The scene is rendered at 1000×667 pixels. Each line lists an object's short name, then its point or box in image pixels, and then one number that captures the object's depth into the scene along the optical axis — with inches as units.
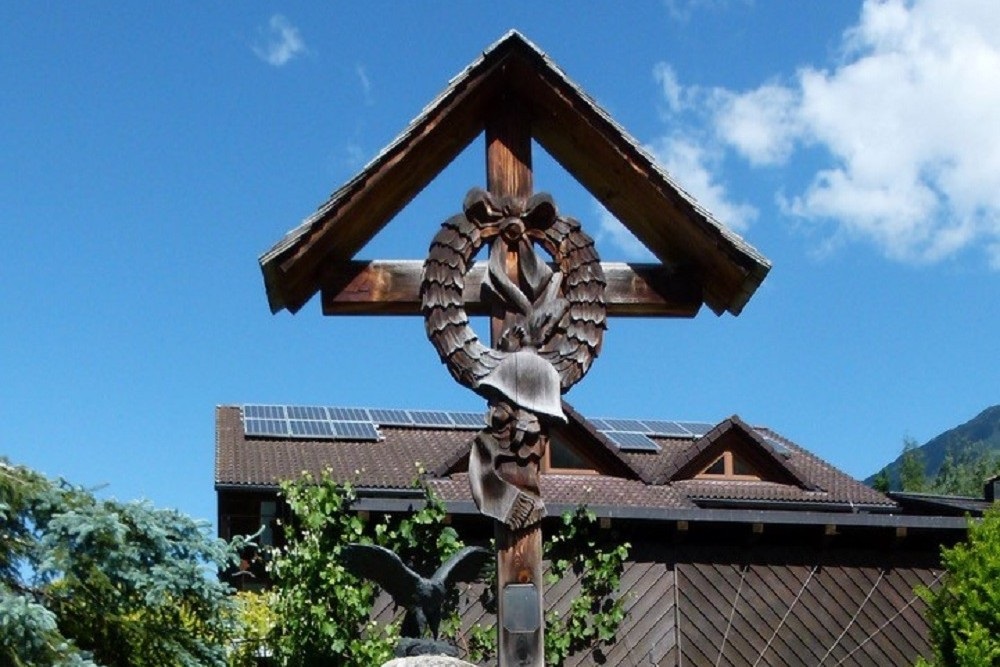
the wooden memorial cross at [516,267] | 223.8
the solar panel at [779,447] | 866.8
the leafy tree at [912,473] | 1704.0
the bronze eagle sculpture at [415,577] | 241.9
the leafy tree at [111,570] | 316.5
